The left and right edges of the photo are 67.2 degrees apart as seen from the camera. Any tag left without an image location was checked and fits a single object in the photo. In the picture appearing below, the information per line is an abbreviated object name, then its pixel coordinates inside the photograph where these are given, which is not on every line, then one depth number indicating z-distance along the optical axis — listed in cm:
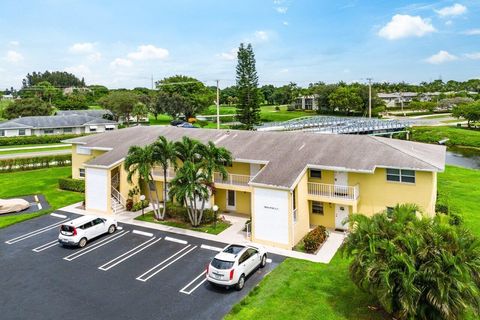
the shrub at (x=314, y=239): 2150
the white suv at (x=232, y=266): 1689
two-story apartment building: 2234
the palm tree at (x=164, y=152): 2552
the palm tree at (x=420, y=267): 1173
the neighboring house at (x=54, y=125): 7562
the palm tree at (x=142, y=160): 2503
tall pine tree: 6981
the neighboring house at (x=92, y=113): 10006
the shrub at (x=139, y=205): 2922
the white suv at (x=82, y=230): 2236
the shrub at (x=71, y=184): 3569
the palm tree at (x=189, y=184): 2358
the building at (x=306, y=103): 13090
